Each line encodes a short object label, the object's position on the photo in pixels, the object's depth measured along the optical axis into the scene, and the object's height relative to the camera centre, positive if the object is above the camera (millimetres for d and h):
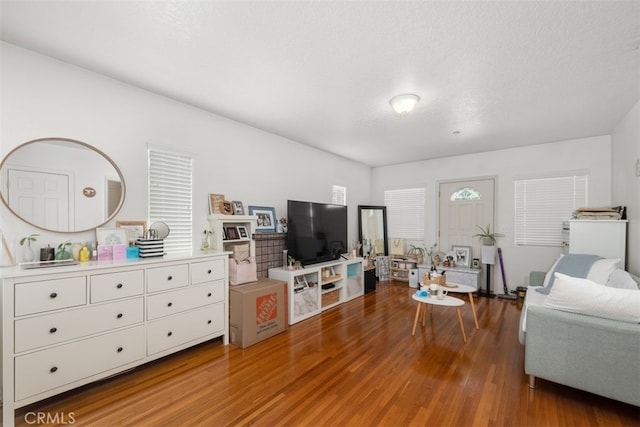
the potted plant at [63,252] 2145 -315
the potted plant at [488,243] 4723 -552
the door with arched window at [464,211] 5094 +28
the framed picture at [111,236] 2365 -208
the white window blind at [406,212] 5855 +9
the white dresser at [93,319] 1736 -826
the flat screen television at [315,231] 3789 -290
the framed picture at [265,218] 3746 -77
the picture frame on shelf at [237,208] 3440 +59
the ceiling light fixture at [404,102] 2740 +1127
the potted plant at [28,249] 2061 -280
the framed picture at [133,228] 2536 -147
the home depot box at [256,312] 2879 -1106
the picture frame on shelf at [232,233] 3245 -247
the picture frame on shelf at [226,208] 3285 +56
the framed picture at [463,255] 5168 -825
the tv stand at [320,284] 3600 -1099
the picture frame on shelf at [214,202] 3234 +126
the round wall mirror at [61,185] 2055 +230
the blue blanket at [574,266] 3004 -618
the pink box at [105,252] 2307 -343
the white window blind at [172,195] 2797 +188
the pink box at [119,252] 2365 -351
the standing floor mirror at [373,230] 5816 -390
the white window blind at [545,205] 4324 +119
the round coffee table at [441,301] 2982 -993
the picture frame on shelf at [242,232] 3351 -244
